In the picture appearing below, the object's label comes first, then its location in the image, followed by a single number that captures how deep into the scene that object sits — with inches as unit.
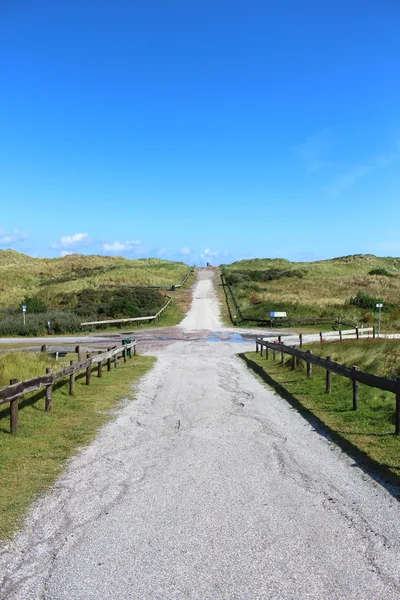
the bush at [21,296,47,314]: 1966.0
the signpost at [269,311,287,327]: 1552.4
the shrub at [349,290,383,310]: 1897.1
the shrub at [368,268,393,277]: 3428.6
